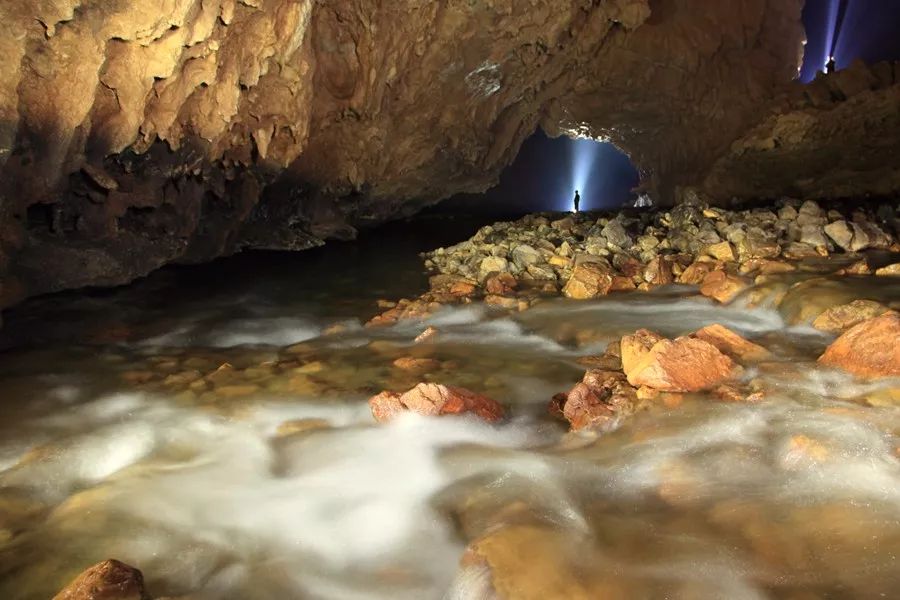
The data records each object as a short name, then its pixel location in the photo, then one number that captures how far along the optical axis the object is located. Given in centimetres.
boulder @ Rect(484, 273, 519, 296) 661
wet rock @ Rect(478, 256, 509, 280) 751
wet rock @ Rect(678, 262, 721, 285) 627
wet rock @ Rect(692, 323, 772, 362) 384
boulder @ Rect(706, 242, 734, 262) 681
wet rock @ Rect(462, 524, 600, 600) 196
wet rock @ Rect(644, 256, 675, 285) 641
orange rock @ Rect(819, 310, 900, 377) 322
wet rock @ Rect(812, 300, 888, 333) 404
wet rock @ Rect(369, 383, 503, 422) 340
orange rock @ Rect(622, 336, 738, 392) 341
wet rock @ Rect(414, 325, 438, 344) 511
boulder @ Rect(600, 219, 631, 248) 789
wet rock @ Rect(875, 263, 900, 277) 513
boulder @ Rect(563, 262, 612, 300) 622
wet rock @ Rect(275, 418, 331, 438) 345
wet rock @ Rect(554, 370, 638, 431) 326
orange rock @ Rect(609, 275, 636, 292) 638
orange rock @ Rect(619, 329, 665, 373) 361
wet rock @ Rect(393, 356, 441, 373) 432
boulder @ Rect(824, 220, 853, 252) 664
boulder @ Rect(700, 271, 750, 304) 548
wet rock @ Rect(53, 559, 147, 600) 196
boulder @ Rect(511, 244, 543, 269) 759
